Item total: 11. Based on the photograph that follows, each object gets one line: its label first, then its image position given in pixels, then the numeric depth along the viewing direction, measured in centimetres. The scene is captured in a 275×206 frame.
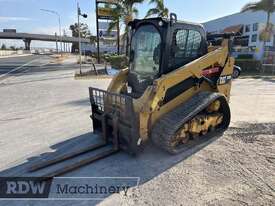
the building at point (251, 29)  1756
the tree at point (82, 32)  7196
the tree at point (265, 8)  1569
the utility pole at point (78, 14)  1660
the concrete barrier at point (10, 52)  5533
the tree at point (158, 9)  1942
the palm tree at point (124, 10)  1897
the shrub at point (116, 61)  1888
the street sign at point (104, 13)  1871
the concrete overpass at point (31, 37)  6872
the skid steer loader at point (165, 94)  360
